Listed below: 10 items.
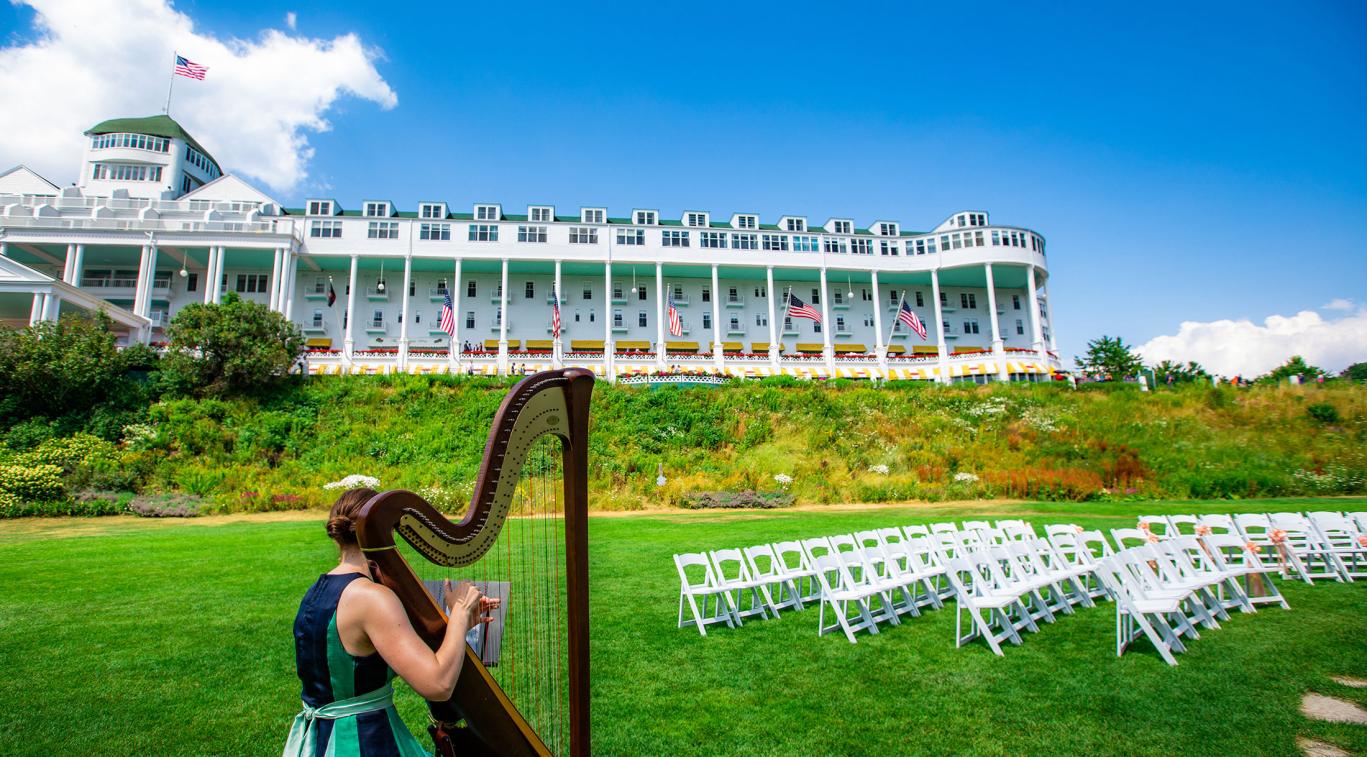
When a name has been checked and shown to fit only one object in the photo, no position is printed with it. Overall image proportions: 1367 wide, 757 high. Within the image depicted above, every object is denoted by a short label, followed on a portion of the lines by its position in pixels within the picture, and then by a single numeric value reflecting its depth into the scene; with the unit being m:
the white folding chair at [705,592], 8.22
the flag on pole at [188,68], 40.45
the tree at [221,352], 28.36
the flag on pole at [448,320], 32.94
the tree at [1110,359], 55.47
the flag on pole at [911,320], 34.81
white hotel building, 39.44
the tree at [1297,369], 51.14
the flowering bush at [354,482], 21.59
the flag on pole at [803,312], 35.72
